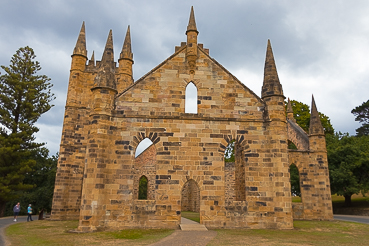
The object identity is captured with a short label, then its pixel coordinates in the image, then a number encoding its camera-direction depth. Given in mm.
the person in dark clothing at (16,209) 19814
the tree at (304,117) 39656
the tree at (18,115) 23469
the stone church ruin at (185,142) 13750
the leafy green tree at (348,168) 26845
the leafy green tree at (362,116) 53200
